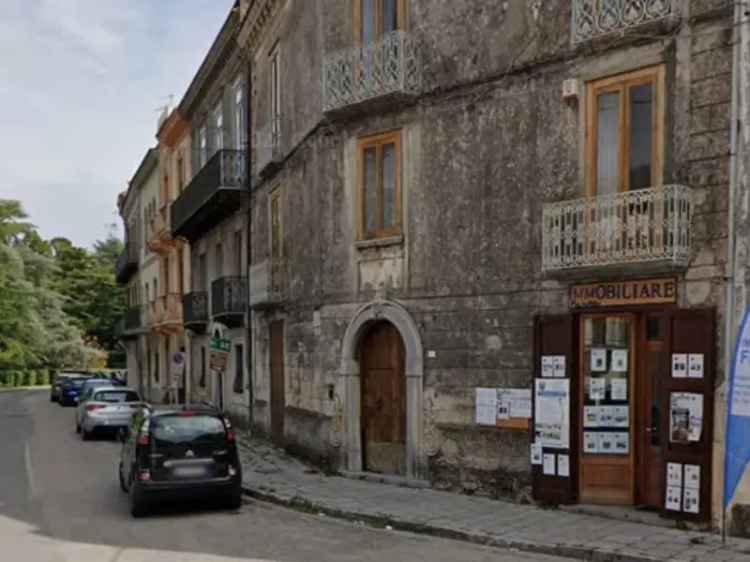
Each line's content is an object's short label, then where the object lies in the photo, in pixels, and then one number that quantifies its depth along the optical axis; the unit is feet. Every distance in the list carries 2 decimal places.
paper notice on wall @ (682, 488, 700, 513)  31.63
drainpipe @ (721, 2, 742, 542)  30.94
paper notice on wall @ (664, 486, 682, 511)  32.17
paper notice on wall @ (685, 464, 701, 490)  31.68
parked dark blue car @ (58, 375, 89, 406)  131.64
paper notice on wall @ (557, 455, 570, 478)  36.37
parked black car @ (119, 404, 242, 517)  37.78
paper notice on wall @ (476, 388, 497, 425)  39.60
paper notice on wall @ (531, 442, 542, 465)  37.42
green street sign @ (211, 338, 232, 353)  63.98
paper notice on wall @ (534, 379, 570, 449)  36.68
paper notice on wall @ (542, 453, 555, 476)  36.88
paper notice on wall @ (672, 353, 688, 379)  32.53
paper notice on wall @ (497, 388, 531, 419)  38.29
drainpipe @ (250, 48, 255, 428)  70.54
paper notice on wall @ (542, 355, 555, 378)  37.24
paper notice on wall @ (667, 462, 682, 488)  32.24
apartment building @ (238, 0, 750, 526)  32.32
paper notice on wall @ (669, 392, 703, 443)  31.91
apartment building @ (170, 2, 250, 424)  73.51
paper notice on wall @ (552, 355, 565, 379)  36.88
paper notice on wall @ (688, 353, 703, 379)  32.00
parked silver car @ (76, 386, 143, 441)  75.77
